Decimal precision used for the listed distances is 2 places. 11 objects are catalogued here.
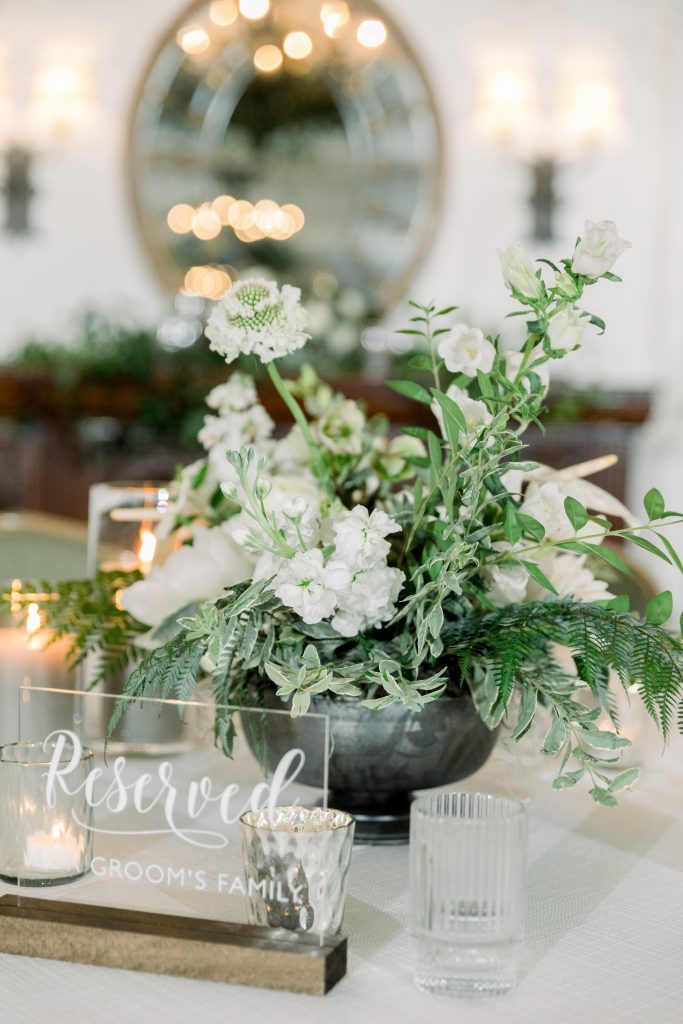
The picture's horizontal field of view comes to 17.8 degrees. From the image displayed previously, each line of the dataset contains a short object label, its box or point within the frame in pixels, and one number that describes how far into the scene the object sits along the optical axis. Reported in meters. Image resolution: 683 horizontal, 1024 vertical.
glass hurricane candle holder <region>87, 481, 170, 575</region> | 1.77
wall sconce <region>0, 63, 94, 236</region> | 6.48
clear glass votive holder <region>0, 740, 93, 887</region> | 1.36
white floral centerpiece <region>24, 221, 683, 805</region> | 1.34
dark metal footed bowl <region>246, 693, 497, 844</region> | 1.46
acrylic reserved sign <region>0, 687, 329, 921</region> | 1.33
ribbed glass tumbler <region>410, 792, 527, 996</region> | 1.25
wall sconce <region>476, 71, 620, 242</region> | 6.55
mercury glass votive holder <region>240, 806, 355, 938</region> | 1.29
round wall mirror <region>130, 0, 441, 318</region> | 6.32
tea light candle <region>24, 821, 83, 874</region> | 1.37
